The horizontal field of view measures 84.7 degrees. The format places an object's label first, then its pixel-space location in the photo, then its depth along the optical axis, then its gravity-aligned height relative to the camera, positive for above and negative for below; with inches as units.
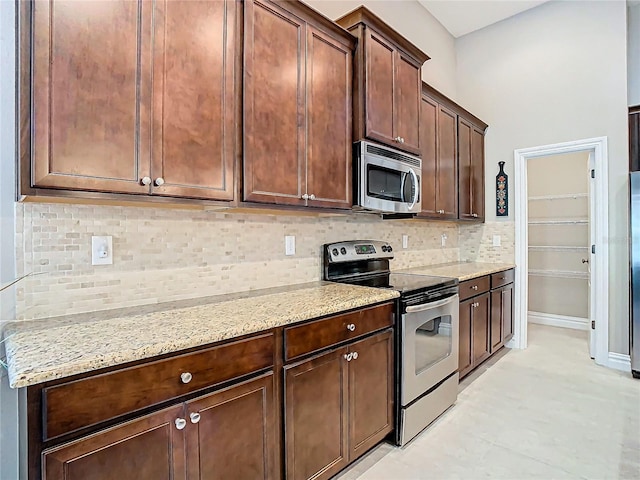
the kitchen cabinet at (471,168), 145.2 +31.0
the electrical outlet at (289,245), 88.6 -1.2
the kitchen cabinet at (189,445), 38.8 -25.8
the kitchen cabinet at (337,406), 60.6 -32.2
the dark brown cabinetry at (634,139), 129.4 +37.0
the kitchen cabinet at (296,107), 66.3 +28.2
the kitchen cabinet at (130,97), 44.1 +20.9
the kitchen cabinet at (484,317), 115.0 -28.8
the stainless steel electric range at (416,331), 81.7 -23.1
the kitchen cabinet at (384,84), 87.0 +41.8
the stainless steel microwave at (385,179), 86.7 +16.3
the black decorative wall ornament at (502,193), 158.9 +21.0
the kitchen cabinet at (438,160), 122.7 +29.8
